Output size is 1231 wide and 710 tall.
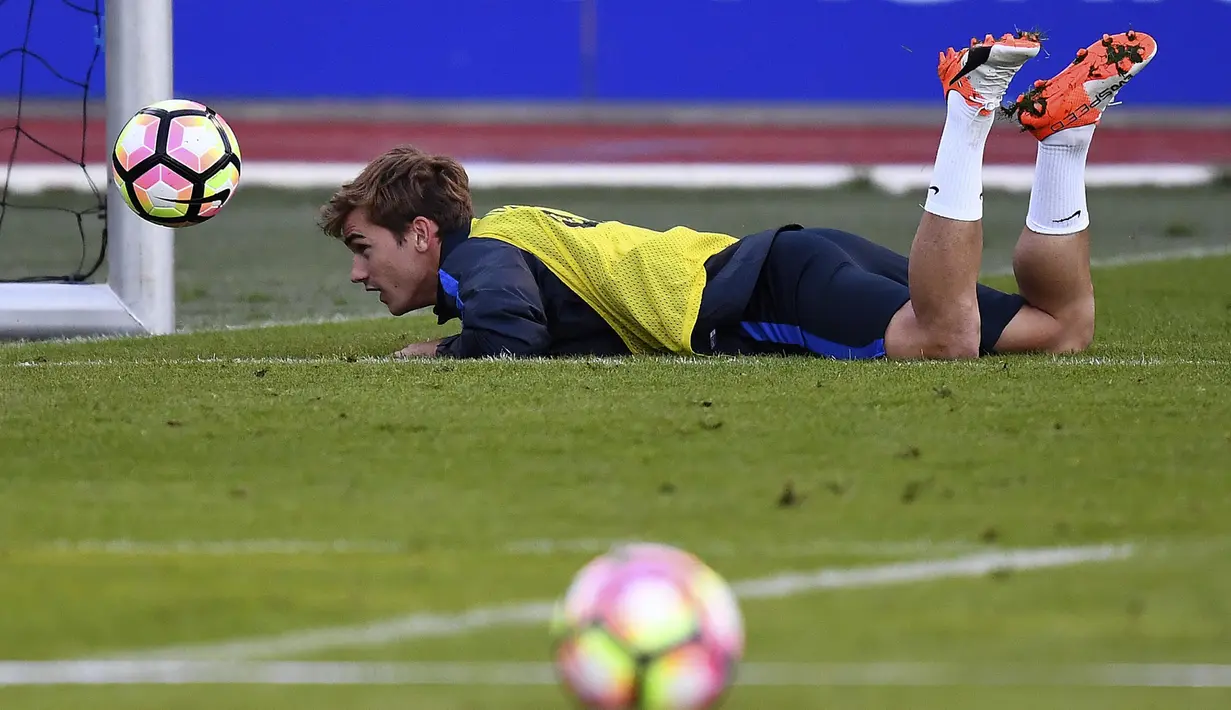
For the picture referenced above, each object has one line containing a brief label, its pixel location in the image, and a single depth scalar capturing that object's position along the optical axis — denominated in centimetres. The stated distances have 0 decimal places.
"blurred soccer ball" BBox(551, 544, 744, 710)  1368
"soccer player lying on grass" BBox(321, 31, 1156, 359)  2027
